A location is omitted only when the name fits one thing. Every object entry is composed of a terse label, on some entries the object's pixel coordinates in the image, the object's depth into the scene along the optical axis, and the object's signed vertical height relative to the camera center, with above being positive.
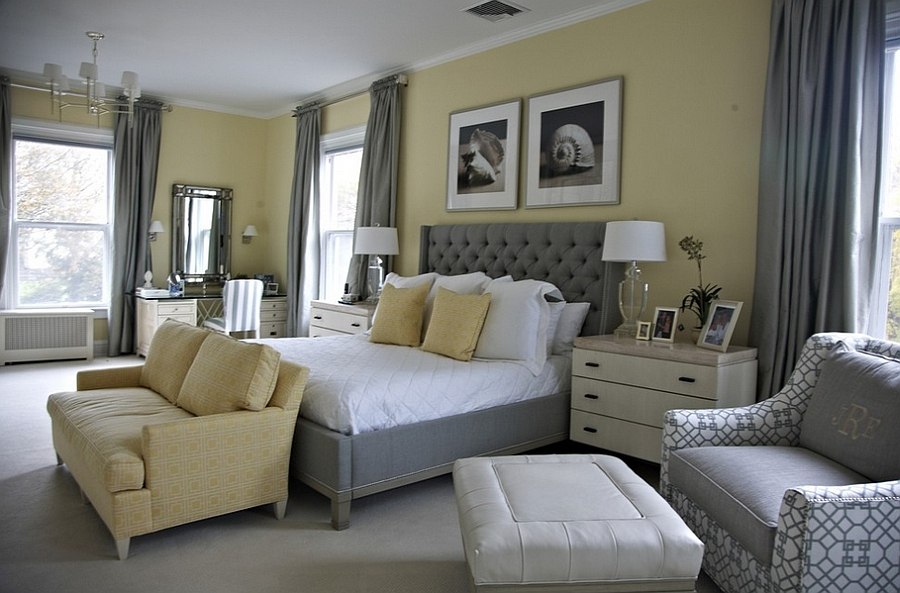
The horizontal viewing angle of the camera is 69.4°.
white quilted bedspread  2.81 -0.56
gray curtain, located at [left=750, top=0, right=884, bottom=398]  2.85 +0.48
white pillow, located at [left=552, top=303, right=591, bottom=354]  3.84 -0.32
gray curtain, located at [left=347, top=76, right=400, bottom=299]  5.46 +0.89
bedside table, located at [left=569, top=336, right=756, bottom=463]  3.02 -0.54
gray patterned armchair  1.73 -0.62
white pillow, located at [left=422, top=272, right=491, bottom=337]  4.00 -0.10
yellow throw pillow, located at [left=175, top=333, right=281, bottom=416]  2.70 -0.51
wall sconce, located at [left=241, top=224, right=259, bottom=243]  7.42 +0.32
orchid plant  3.40 -0.09
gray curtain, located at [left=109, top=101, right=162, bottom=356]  6.64 +0.49
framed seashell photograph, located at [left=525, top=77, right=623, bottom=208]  3.97 +0.81
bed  2.75 -0.74
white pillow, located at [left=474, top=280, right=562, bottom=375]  3.53 -0.31
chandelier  4.34 +1.17
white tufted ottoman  1.76 -0.74
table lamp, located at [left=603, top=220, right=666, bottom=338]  3.43 +0.16
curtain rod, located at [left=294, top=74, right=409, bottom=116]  5.41 +1.58
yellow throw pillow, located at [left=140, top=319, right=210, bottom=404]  3.24 -0.51
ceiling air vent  3.99 +1.63
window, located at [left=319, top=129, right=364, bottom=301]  6.43 +0.53
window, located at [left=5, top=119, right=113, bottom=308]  6.29 +0.35
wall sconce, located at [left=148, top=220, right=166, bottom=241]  6.79 +0.31
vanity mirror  7.11 +0.29
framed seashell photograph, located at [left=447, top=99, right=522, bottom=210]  4.57 +0.81
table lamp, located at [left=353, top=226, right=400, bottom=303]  5.16 +0.19
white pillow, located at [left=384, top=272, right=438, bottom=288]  4.43 -0.10
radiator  6.03 -0.77
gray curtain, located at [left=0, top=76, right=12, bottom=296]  5.95 +0.88
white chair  5.99 -0.44
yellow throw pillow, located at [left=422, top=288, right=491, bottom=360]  3.56 -0.32
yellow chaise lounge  2.41 -0.73
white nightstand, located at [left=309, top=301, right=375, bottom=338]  5.03 -0.45
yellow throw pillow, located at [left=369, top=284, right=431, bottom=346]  3.97 -0.32
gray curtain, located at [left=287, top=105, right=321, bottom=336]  6.58 +0.35
